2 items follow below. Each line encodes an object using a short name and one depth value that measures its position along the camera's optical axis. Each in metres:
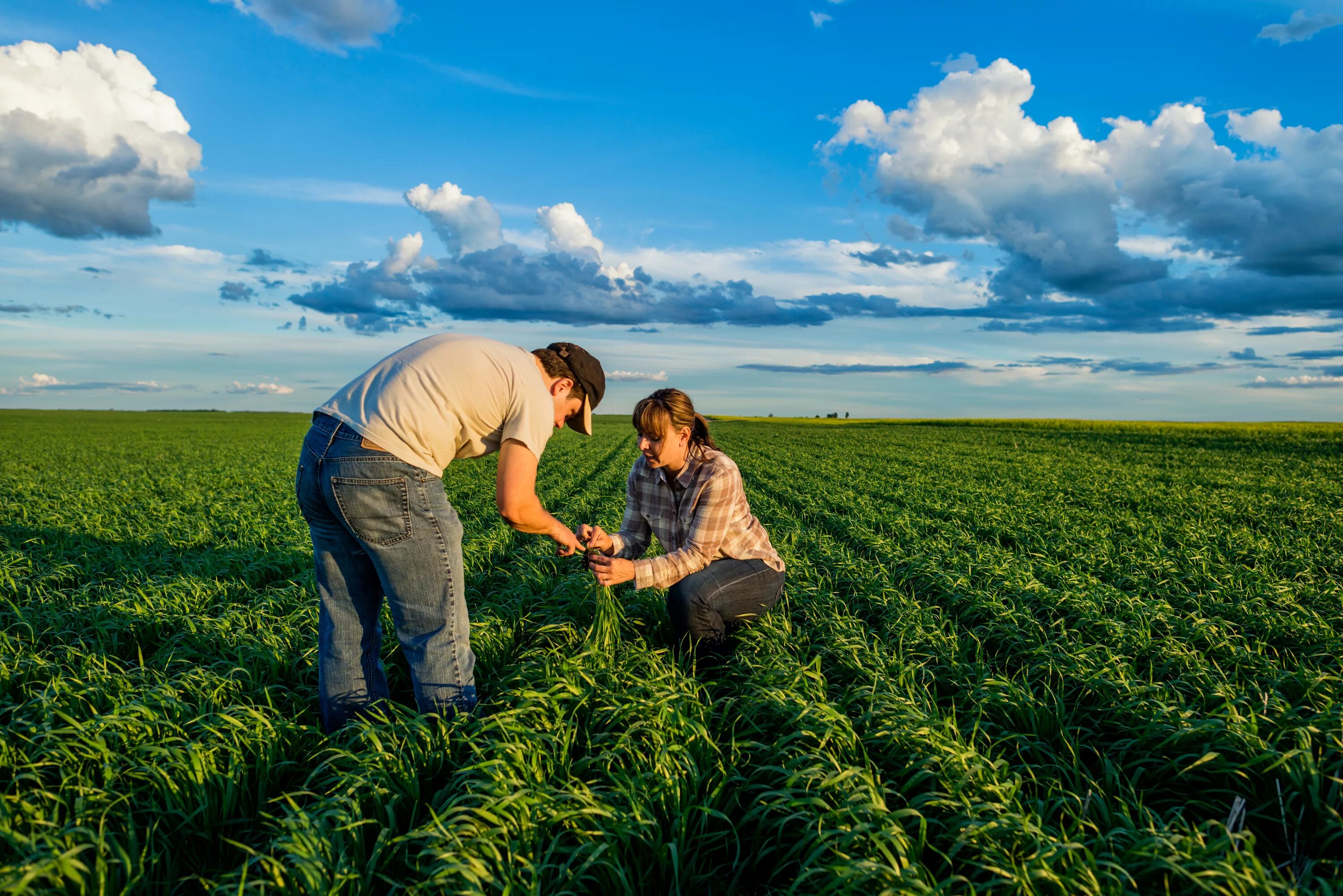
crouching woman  4.38
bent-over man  3.18
